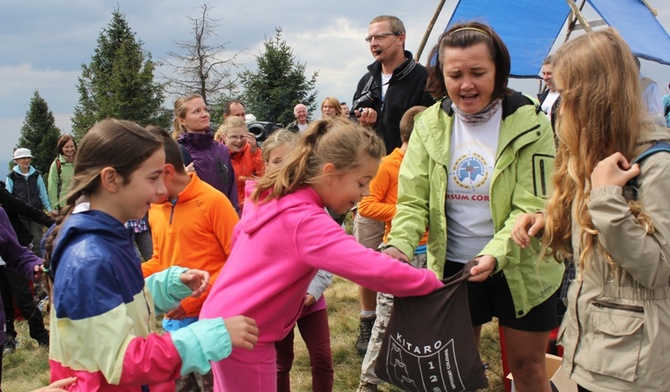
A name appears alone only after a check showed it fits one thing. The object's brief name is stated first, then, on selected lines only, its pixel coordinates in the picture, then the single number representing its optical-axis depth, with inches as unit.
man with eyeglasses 185.5
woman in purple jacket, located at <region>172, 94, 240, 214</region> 209.3
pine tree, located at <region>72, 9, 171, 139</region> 973.8
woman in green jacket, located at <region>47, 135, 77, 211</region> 371.2
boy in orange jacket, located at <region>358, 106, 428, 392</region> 147.6
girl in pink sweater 81.2
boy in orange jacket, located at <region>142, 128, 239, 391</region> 121.0
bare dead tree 784.3
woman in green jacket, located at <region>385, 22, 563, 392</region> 95.3
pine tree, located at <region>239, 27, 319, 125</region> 887.7
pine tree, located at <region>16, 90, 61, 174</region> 1053.8
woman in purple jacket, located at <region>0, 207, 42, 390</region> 141.5
